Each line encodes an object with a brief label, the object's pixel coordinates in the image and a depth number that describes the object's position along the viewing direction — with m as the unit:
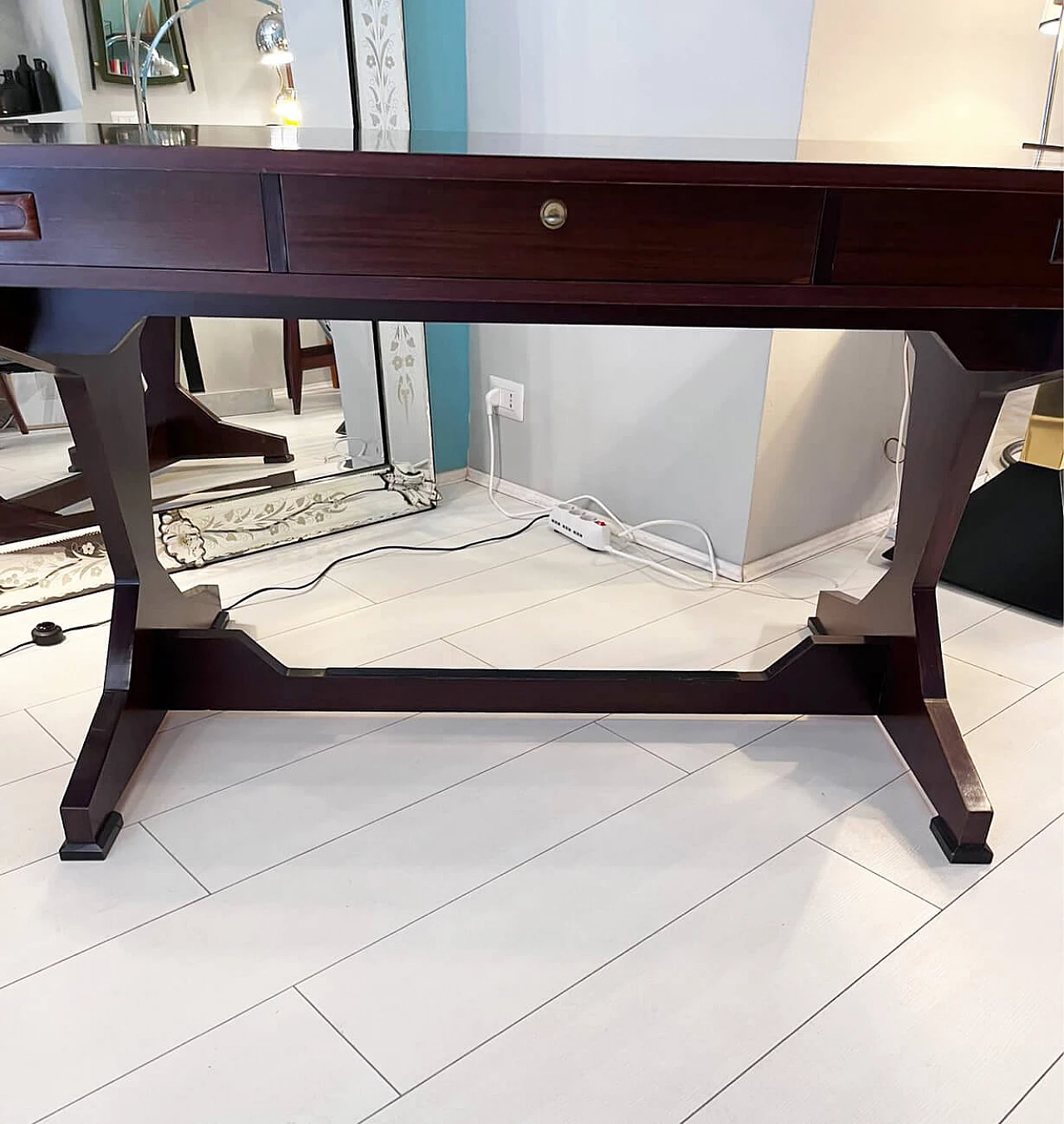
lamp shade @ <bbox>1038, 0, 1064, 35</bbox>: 1.65
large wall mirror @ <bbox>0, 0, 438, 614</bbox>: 1.54
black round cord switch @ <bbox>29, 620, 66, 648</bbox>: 1.57
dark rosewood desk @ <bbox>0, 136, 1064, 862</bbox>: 0.86
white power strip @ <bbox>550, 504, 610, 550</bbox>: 1.97
